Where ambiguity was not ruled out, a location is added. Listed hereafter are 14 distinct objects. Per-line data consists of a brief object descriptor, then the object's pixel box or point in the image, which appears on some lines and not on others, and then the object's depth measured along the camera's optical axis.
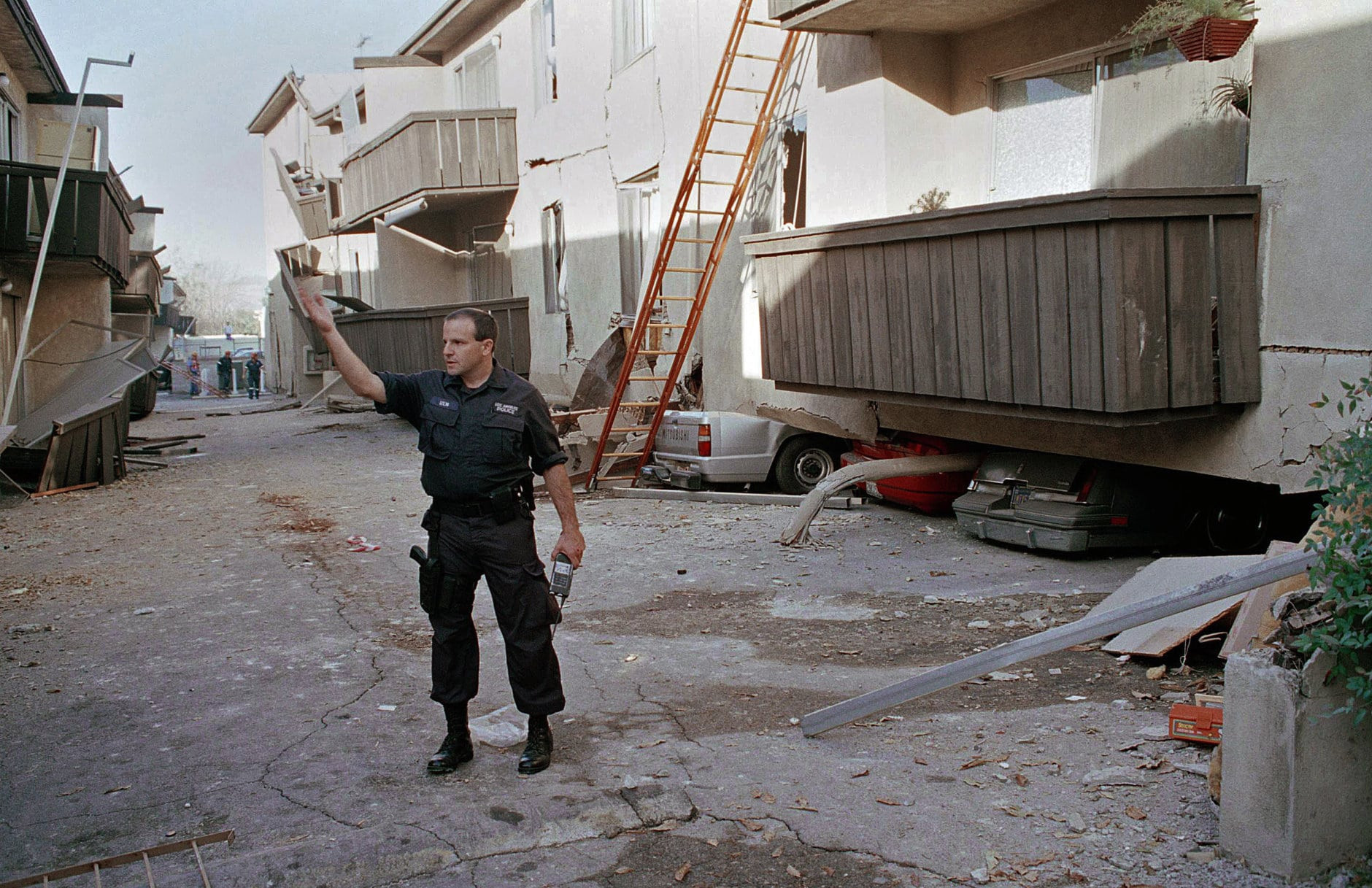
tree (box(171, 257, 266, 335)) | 111.06
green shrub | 3.12
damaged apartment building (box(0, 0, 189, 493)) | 13.88
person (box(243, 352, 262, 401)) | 40.19
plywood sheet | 5.34
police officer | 4.42
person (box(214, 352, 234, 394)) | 44.62
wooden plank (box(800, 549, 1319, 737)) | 3.72
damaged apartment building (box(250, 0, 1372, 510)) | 6.71
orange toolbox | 4.28
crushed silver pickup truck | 11.71
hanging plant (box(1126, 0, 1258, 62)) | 6.78
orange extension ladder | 11.97
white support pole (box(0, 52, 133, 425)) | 13.41
